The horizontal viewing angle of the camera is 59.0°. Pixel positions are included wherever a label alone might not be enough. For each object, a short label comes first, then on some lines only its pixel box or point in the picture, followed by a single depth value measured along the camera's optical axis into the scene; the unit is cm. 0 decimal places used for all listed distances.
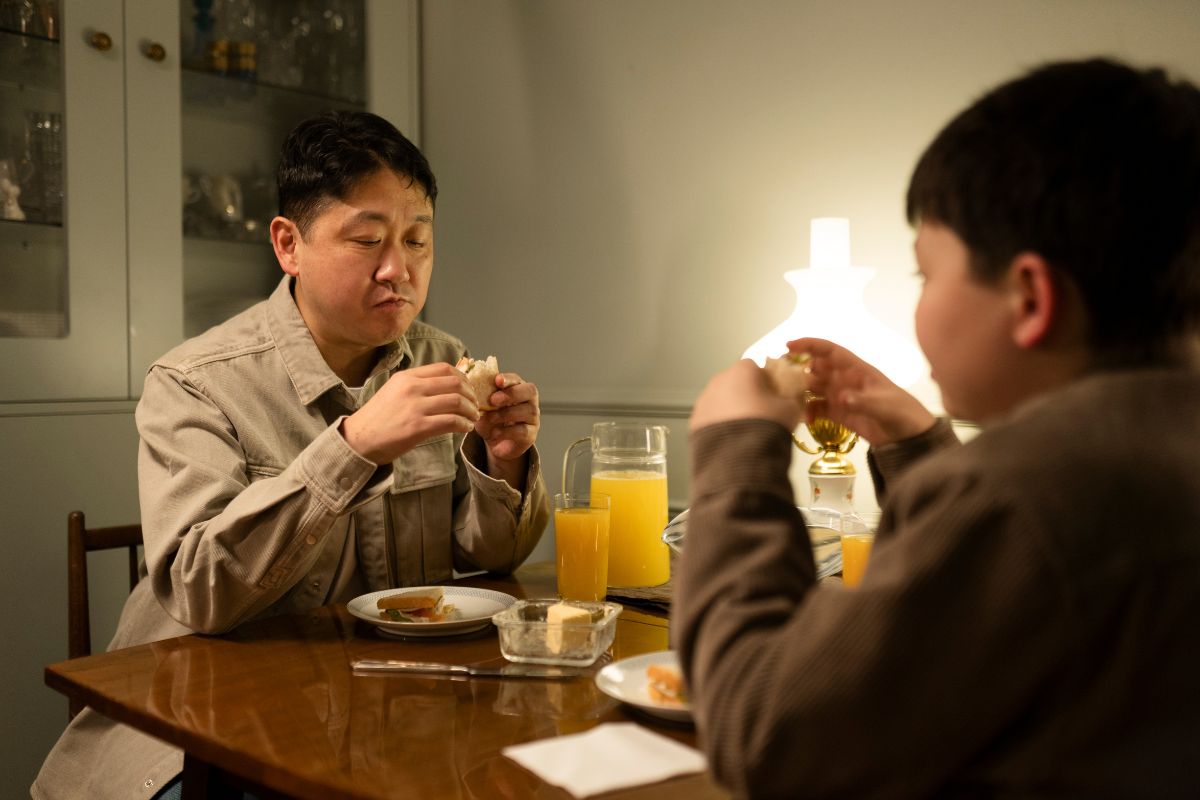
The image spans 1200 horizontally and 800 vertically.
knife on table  111
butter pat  114
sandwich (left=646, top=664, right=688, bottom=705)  98
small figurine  221
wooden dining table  85
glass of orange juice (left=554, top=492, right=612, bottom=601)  148
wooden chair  160
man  132
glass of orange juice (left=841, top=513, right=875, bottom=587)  131
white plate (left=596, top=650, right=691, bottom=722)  96
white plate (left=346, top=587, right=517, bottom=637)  126
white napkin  82
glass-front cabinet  221
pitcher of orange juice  164
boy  54
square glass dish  114
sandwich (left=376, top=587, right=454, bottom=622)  129
